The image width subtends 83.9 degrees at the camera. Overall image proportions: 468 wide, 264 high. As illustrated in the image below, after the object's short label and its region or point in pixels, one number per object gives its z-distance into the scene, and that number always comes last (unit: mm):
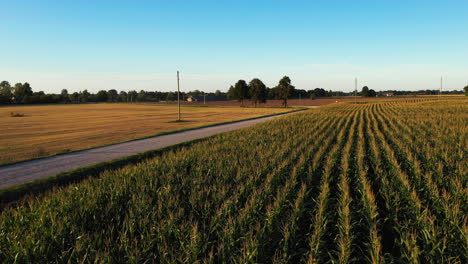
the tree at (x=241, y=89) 96812
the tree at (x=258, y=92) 91625
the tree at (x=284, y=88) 87456
